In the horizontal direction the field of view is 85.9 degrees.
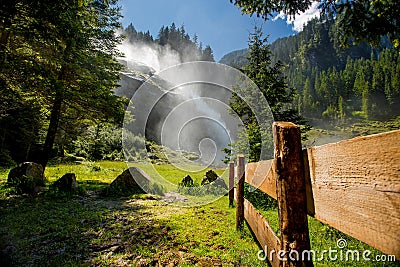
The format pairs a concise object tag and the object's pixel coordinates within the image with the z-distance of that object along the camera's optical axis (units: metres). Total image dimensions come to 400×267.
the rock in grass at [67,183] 9.07
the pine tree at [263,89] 14.62
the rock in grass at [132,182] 10.40
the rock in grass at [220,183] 11.72
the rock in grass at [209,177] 12.11
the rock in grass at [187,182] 11.97
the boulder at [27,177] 8.50
